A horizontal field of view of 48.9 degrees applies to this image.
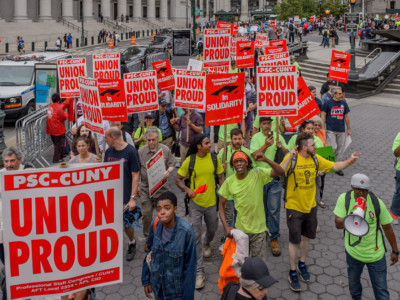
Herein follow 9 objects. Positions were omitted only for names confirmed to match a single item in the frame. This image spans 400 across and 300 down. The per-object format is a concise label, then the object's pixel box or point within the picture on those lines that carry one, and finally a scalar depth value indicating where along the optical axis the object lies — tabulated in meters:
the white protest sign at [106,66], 10.56
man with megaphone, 4.54
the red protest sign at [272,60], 9.49
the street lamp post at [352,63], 19.19
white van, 14.45
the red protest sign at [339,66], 11.73
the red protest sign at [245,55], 13.75
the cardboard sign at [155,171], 6.00
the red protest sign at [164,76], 10.89
